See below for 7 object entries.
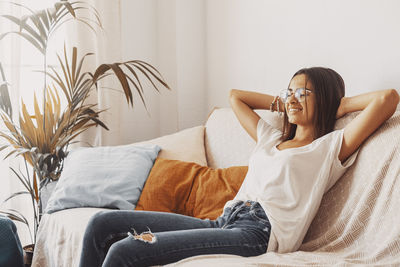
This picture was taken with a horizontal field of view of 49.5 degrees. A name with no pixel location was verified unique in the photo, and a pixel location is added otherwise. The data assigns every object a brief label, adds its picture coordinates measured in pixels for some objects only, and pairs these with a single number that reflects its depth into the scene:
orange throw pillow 1.86
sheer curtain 2.30
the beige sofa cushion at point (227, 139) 2.00
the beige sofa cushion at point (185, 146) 2.12
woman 1.32
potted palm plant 2.13
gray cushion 1.91
